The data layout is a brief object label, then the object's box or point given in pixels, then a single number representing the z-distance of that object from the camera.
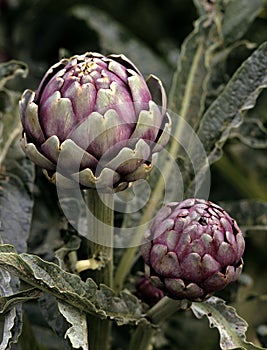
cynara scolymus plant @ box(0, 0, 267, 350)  1.38
